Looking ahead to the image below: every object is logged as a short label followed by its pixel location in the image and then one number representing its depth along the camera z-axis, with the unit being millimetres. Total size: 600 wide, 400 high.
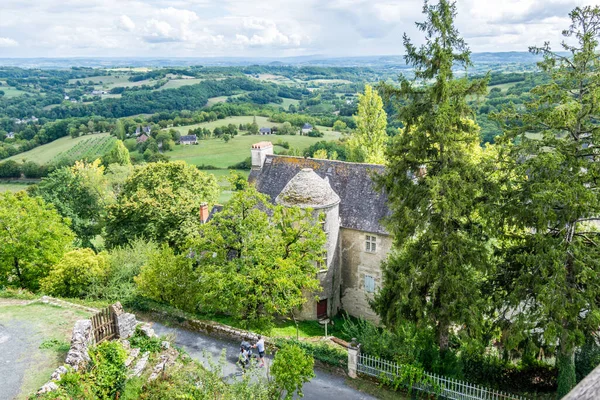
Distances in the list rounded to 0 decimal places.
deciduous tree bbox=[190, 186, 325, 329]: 22359
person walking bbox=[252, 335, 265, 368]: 21000
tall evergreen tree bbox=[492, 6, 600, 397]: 16141
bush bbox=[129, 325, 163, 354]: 19719
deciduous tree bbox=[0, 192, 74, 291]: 31484
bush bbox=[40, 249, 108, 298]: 28516
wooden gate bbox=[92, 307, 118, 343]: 19000
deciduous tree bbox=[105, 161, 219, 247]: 40594
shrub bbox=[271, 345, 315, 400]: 16062
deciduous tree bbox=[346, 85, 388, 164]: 54844
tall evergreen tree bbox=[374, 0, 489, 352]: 17984
